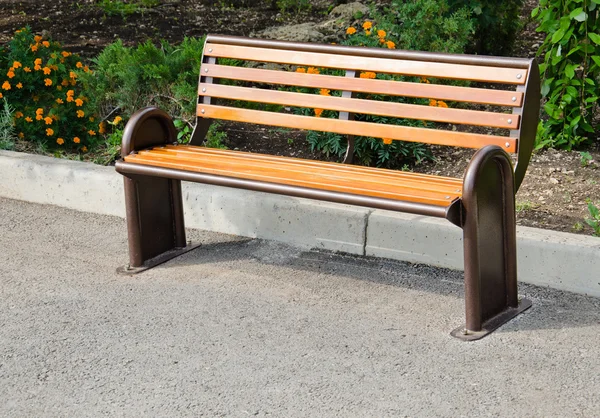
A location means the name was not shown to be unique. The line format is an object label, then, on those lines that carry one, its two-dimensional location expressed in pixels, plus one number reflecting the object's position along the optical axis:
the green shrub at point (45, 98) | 6.03
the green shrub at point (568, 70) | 5.11
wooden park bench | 3.67
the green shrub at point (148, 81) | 5.86
